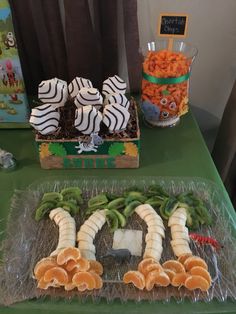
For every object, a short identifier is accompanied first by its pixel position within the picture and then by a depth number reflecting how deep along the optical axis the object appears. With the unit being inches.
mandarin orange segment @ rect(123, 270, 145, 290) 26.6
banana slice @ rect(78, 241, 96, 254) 29.6
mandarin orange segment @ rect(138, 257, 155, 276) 27.4
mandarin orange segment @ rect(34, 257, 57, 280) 27.3
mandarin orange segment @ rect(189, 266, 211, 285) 27.0
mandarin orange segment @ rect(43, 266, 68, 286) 26.6
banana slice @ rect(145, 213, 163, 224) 31.7
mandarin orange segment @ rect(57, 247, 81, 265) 27.4
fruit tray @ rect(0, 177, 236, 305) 27.0
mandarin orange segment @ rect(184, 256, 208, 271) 27.8
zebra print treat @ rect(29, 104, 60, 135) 34.4
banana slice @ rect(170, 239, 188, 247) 29.9
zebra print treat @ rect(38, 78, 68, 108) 35.8
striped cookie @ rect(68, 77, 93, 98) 37.6
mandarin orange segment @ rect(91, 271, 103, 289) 27.0
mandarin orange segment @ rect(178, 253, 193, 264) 28.5
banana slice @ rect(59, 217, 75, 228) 31.2
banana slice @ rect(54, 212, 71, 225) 31.6
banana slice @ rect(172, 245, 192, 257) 29.2
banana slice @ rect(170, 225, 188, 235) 30.8
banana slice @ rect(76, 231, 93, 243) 30.3
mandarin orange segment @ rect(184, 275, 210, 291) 26.5
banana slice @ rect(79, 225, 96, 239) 30.8
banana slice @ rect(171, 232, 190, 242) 30.3
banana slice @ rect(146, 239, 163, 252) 29.5
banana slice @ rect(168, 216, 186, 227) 31.3
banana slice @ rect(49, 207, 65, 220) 32.4
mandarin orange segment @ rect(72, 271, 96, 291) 26.5
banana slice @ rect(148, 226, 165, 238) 30.7
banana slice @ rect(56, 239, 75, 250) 29.5
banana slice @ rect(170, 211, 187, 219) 31.7
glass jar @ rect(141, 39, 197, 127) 40.0
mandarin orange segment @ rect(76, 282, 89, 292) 26.6
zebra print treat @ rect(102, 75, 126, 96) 37.5
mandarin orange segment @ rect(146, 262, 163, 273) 27.1
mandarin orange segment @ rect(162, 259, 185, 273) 27.6
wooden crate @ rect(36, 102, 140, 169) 36.1
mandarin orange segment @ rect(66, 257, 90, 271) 27.3
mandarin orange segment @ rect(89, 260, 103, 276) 28.0
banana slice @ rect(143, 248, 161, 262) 28.9
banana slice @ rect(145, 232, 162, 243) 30.1
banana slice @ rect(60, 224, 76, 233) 30.7
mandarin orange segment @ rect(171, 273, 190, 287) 26.7
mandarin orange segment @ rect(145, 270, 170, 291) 26.5
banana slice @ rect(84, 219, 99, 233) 31.3
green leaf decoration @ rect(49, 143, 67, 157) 36.3
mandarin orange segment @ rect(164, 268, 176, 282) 27.1
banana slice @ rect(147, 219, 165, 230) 31.3
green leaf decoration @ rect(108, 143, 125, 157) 36.3
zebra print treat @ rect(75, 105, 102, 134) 33.6
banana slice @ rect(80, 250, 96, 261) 29.0
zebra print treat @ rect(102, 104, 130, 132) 34.4
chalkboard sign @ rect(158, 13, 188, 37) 38.7
